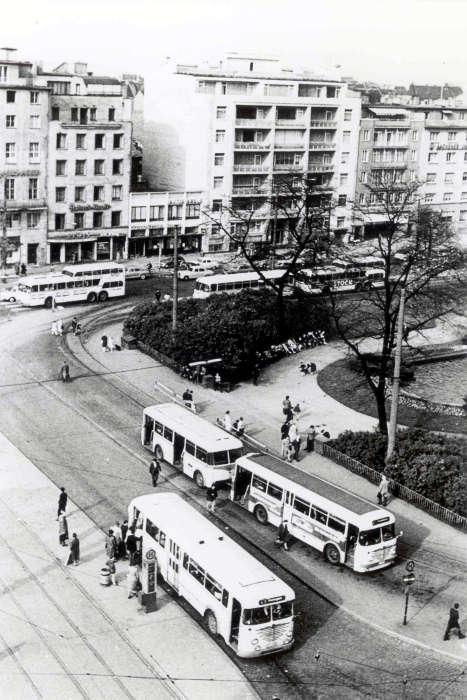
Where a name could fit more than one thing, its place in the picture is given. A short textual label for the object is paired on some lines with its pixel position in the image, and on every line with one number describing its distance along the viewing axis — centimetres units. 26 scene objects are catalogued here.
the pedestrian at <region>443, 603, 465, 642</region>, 2973
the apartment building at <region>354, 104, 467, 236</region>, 11044
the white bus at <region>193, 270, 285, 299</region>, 7712
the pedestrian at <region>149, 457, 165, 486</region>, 4053
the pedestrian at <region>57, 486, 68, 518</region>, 3561
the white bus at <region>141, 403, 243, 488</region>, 4003
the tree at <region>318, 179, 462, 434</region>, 4550
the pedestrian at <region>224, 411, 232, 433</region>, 4755
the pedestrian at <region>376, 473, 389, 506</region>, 3969
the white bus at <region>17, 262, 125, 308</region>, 7306
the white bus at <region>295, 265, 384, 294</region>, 8551
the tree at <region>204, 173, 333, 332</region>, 8041
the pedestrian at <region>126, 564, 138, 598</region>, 3114
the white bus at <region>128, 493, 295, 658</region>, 2786
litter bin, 3209
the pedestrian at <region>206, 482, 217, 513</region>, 3847
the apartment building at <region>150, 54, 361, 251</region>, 9644
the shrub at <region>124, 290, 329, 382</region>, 5747
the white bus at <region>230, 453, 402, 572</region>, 3359
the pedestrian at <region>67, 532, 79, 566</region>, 3303
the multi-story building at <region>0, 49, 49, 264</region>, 8256
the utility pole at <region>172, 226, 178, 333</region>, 5898
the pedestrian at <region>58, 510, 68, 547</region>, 3459
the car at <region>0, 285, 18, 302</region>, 7438
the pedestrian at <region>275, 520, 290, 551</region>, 3562
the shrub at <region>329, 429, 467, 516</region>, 3903
